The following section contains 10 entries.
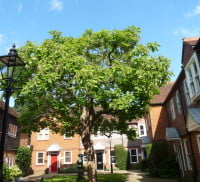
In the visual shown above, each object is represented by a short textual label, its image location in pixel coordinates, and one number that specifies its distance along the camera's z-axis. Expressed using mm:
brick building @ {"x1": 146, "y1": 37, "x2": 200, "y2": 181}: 10641
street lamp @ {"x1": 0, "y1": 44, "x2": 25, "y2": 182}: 5925
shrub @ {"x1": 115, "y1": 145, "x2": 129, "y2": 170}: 25797
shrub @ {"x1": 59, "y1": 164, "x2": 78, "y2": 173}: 25348
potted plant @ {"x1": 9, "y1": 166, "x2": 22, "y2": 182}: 14977
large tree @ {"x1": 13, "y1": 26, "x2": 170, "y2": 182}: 9156
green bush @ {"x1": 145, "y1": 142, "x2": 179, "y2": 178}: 16844
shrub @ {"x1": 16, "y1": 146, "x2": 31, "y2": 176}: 23125
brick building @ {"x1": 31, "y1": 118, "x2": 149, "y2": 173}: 26906
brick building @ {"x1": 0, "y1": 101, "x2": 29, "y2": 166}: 19734
